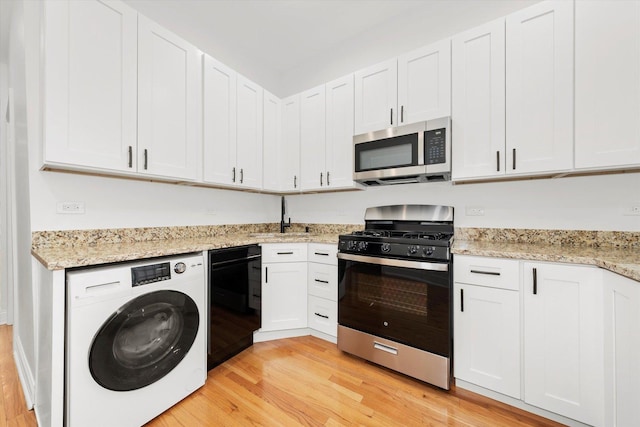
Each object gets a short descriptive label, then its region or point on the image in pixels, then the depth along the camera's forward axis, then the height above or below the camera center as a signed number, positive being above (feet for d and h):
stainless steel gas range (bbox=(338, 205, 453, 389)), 5.44 -2.06
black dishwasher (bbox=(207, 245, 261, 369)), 6.02 -2.27
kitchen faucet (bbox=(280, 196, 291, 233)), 10.70 -0.37
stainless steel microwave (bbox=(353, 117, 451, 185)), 6.45 +1.68
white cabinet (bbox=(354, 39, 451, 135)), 6.54 +3.54
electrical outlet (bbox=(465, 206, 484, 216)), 7.00 +0.08
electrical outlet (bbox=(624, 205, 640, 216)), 5.35 +0.08
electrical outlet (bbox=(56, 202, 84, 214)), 5.38 +0.13
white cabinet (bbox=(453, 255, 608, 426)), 3.76 -2.21
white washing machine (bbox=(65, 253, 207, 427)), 3.80 -2.25
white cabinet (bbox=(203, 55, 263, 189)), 7.13 +2.67
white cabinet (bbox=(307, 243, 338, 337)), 7.39 -2.26
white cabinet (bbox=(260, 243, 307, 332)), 7.52 -2.24
